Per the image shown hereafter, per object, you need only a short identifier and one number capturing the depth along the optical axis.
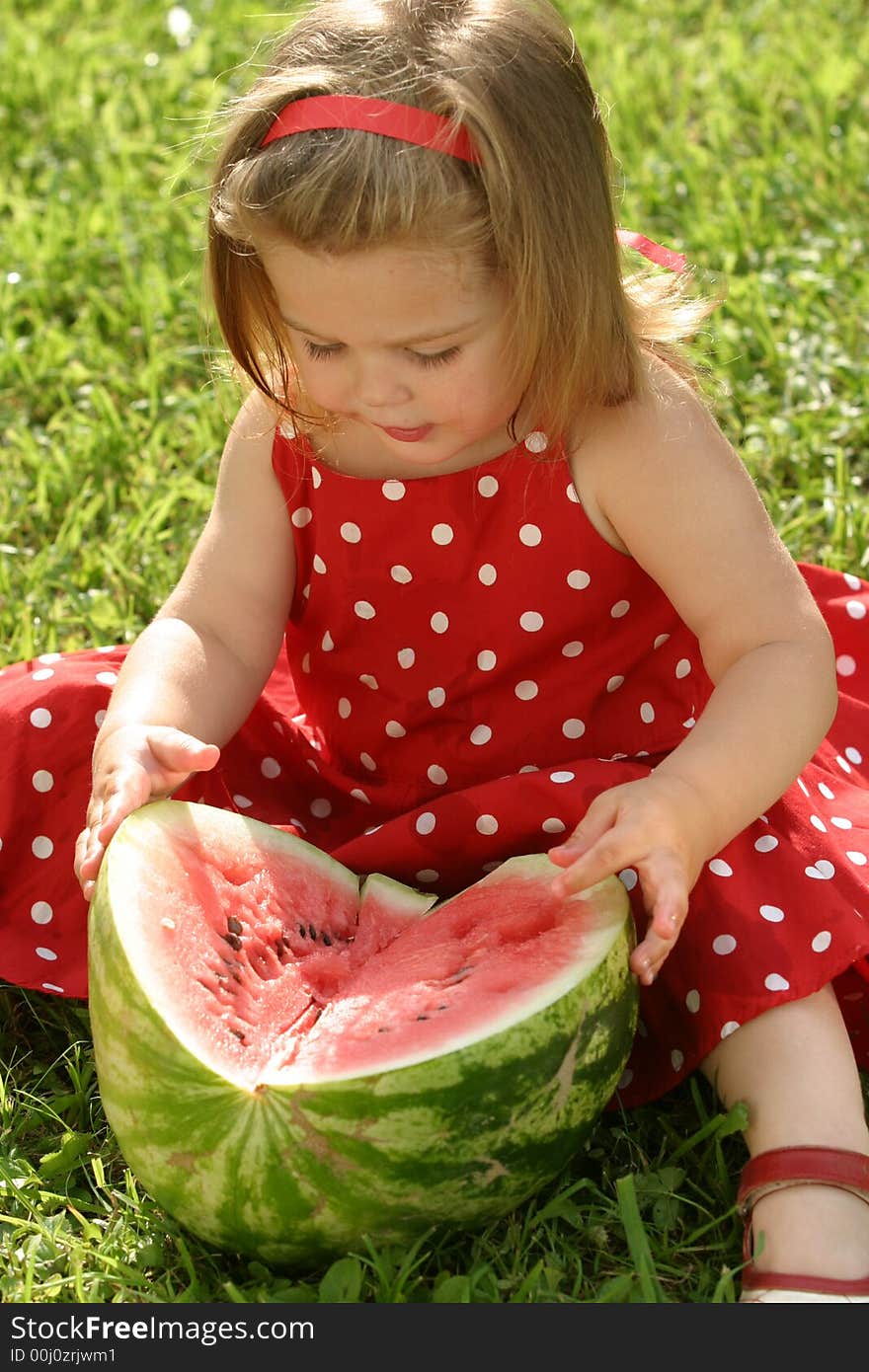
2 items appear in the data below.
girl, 1.46
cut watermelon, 1.39
